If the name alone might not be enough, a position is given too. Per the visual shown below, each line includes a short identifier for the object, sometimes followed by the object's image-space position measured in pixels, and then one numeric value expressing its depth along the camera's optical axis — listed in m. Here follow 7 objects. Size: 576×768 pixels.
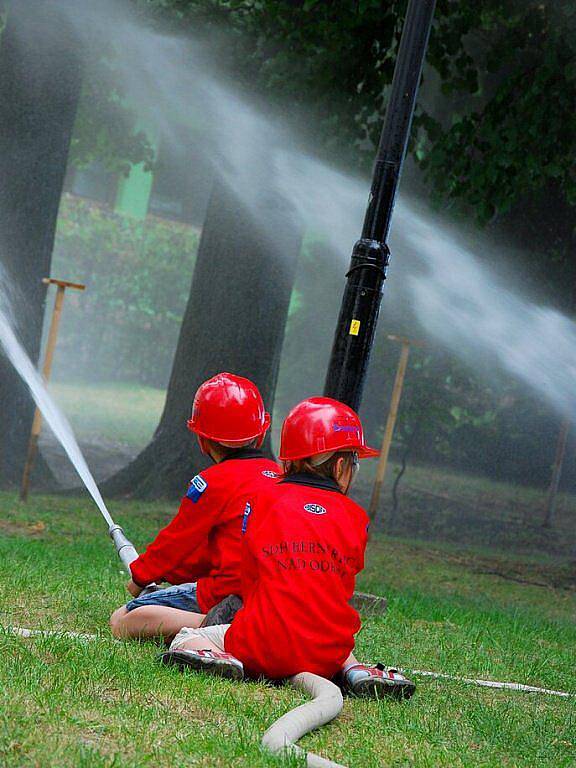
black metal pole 11.38
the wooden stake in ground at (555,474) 26.78
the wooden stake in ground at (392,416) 18.28
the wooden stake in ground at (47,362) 17.11
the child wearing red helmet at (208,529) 8.53
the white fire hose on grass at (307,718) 6.09
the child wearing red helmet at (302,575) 7.53
